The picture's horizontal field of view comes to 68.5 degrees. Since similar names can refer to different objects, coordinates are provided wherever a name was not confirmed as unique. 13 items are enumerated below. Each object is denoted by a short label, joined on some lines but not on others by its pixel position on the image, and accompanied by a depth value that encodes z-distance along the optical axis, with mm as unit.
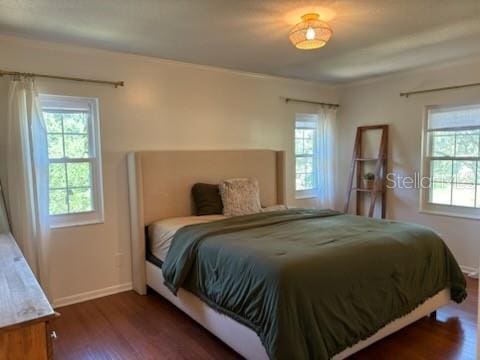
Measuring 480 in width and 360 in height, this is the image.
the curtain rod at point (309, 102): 4699
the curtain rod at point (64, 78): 2846
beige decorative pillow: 3564
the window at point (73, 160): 3203
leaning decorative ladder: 4594
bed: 2258
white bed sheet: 3072
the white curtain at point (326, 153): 5012
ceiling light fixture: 2416
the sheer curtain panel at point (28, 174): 2863
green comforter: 1891
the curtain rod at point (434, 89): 3802
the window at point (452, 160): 3861
